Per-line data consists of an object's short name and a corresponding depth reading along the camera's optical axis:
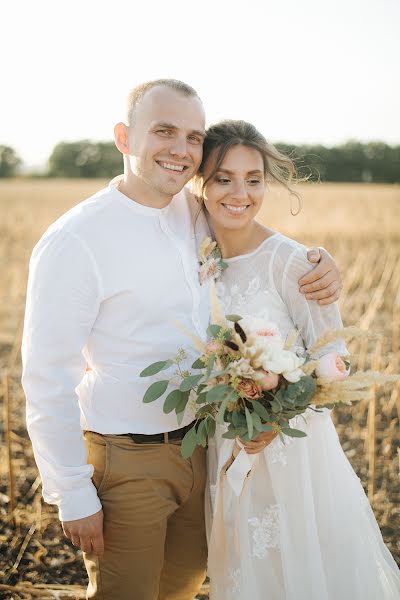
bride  2.74
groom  2.50
